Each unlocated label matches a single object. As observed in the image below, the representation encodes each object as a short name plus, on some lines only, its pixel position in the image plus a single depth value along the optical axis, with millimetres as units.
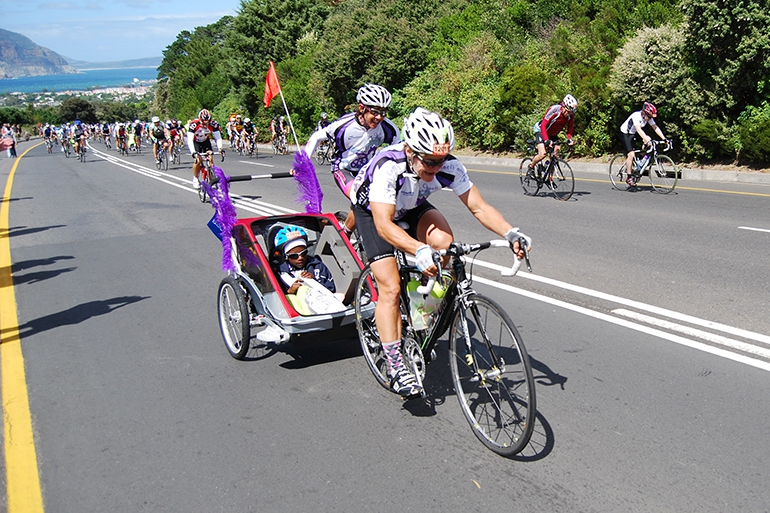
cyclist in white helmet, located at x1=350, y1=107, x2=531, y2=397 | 3932
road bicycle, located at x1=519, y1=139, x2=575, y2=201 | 13492
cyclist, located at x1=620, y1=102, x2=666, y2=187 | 13586
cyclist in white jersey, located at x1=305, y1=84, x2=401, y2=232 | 7438
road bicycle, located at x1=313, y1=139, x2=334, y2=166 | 24938
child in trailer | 5512
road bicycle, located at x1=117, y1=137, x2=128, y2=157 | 39062
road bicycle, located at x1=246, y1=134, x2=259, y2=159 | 32344
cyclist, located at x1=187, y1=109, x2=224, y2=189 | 16797
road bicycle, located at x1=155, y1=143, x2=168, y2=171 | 25938
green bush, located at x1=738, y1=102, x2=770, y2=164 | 15258
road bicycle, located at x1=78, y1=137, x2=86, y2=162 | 35438
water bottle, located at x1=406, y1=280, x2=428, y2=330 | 4355
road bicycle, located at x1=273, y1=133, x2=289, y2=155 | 33344
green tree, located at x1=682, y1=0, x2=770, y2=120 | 15695
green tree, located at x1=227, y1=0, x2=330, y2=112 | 51562
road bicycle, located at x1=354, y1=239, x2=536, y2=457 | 3754
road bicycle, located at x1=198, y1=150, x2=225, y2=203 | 15609
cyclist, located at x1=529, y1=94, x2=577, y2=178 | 12734
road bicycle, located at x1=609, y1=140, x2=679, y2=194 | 13883
